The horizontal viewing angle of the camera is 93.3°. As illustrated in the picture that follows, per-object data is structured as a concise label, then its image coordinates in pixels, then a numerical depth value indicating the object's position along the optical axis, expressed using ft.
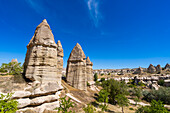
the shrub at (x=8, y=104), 21.58
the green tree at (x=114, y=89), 83.25
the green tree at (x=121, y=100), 67.77
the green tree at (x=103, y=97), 66.11
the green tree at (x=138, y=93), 110.41
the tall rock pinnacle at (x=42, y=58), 47.03
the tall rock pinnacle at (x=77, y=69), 88.33
